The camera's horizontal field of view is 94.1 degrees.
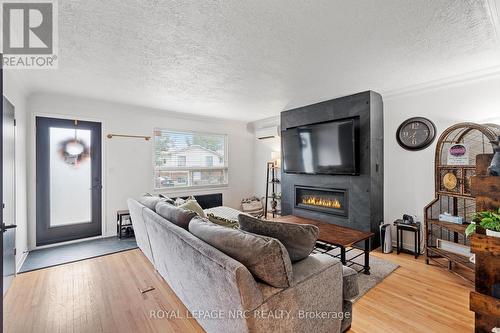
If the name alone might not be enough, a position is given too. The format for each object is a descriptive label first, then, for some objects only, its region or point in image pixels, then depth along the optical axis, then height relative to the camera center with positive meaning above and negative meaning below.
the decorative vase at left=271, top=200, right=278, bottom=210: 5.79 -0.95
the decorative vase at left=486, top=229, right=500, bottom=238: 1.63 -0.49
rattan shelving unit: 2.73 -0.38
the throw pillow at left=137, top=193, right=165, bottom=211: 2.84 -0.44
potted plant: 1.61 -0.41
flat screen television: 3.74 +0.32
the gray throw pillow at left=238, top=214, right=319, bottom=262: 1.56 -0.47
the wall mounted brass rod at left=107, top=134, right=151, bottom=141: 4.25 +0.60
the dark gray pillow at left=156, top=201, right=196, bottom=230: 2.05 -0.45
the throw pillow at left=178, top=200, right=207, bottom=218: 2.78 -0.48
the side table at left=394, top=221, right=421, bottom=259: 3.28 -1.00
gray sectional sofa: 1.23 -0.79
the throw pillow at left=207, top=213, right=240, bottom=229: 2.38 -0.57
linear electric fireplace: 4.01 -0.63
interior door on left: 2.24 -0.24
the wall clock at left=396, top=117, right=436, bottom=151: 3.36 +0.47
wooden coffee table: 2.60 -0.85
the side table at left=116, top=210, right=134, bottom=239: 4.18 -1.01
